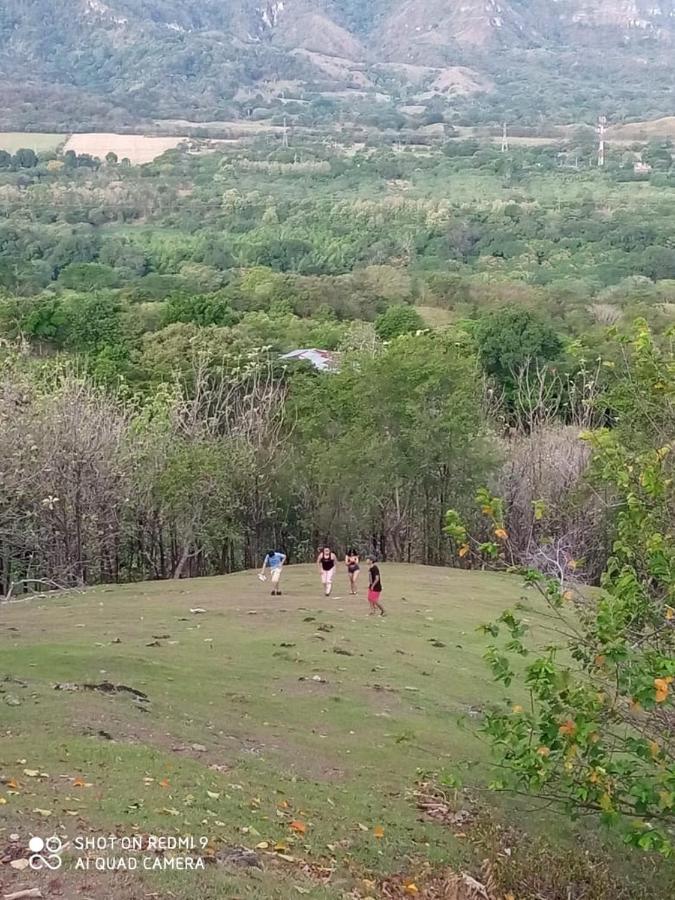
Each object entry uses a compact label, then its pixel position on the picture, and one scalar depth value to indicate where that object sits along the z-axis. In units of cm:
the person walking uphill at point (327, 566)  2806
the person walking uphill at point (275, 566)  2853
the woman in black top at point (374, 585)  2570
